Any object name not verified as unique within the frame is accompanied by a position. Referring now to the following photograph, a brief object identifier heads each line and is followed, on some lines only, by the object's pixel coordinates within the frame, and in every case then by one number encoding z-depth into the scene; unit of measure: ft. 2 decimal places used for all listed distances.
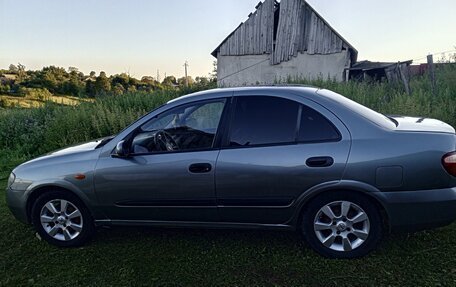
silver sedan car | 9.09
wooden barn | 63.26
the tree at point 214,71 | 76.54
